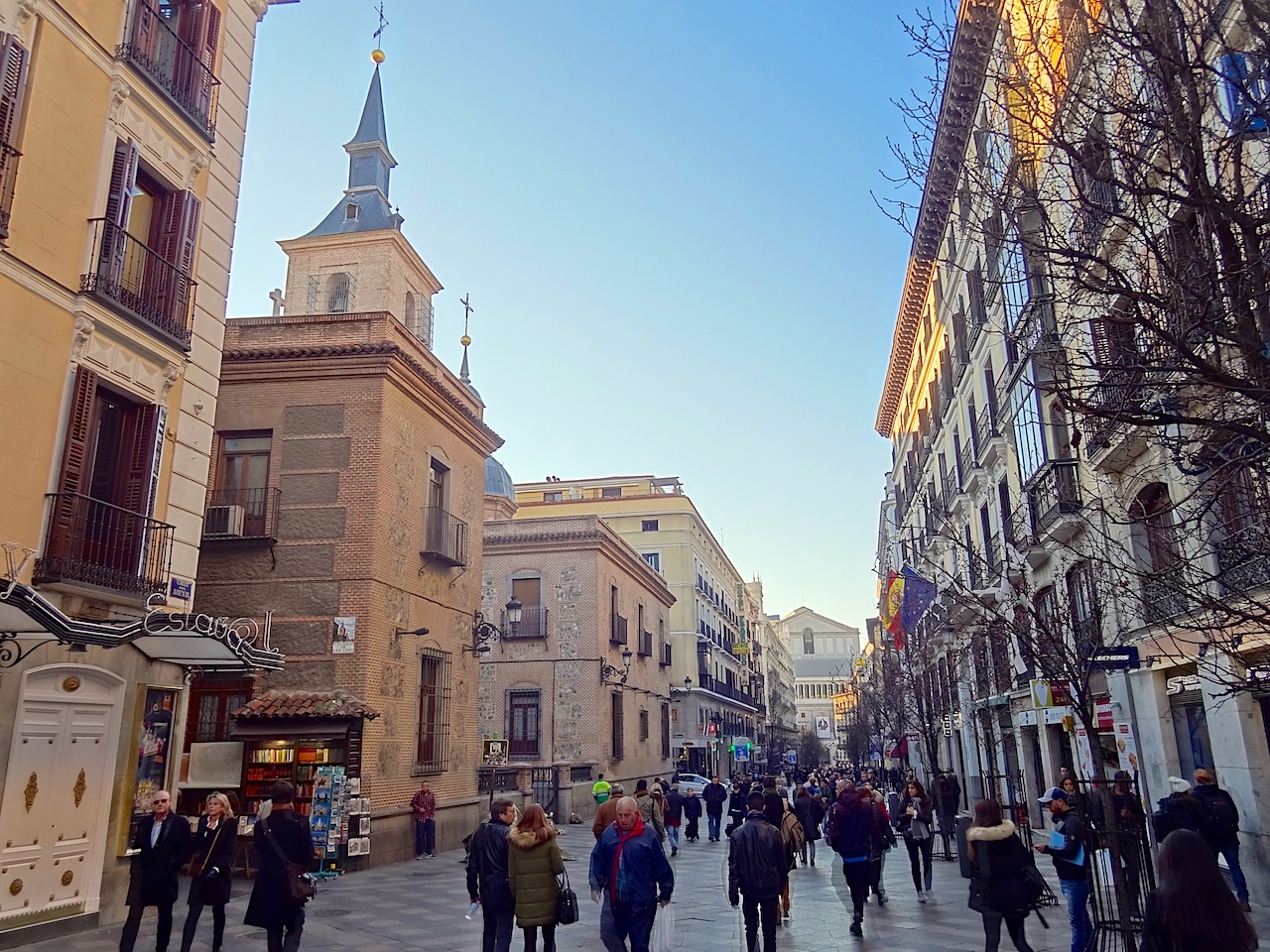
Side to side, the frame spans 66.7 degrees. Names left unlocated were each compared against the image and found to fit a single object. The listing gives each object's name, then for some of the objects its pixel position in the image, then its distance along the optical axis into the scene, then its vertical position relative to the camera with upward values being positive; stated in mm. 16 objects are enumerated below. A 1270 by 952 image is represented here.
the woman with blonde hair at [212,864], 8931 -843
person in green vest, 16191 -458
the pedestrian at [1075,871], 8633 -1005
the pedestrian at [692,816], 25188 -1386
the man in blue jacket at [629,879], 7664 -900
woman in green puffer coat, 7738 -861
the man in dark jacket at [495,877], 8109 -922
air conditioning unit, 18562 +4607
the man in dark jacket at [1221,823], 11062 -789
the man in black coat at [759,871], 9422 -1043
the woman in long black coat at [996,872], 8195 -957
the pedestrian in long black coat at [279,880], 7977 -884
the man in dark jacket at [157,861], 8766 -787
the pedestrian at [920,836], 13578 -1084
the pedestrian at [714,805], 24109 -1094
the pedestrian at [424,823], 18734 -1068
